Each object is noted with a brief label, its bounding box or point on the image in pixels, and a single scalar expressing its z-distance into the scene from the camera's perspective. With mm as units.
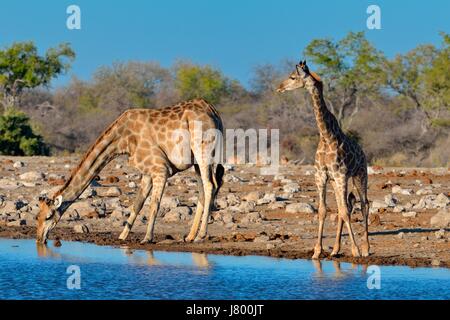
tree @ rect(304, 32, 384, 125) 42719
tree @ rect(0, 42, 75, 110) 45156
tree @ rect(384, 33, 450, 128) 40125
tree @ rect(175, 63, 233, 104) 52406
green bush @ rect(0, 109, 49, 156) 29172
